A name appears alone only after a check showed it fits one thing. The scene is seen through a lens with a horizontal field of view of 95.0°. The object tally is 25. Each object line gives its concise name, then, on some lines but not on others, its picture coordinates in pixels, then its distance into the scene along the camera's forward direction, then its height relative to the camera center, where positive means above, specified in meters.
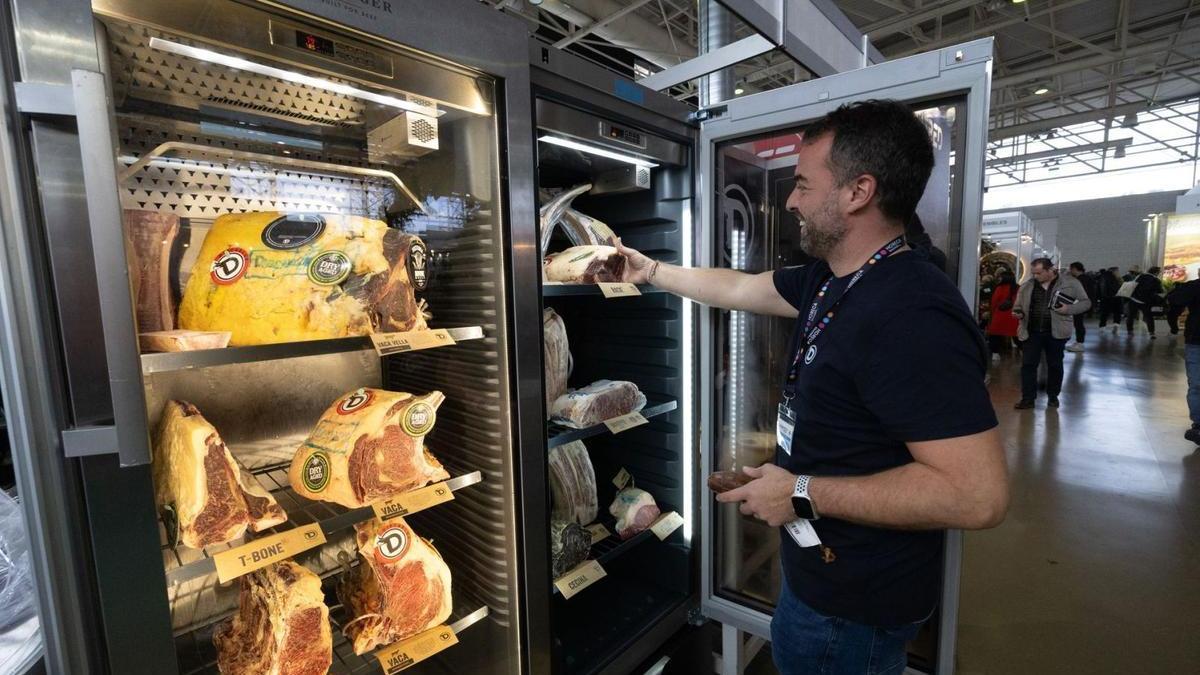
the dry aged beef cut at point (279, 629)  1.15 -0.73
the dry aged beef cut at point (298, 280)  1.12 +0.02
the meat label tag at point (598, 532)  2.03 -0.94
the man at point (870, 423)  1.07 -0.32
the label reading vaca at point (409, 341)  1.18 -0.12
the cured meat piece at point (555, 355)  1.89 -0.26
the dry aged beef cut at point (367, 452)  1.24 -0.38
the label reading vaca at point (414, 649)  1.30 -0.88
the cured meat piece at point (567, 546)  1.77 -0.88
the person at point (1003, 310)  8.89 -0.73
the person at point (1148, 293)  12.66 -0.72
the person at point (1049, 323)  6.59 -0.69
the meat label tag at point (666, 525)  1.98 -0.90
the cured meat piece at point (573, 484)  2.01 -0.76
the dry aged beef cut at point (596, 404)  1.78 -0.42
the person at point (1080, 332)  11.76 -1.46
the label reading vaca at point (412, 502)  1.24 -0.50
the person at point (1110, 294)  14.96 -0.85
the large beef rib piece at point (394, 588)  1.32 -0.75
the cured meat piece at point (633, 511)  2.02 -0.87
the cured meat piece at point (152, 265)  1.04 +0.05
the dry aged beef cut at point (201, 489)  1.05 -0.38
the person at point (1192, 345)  5.28 -0.81
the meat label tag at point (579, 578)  1.65 -0.93
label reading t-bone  0.99 -0.49
